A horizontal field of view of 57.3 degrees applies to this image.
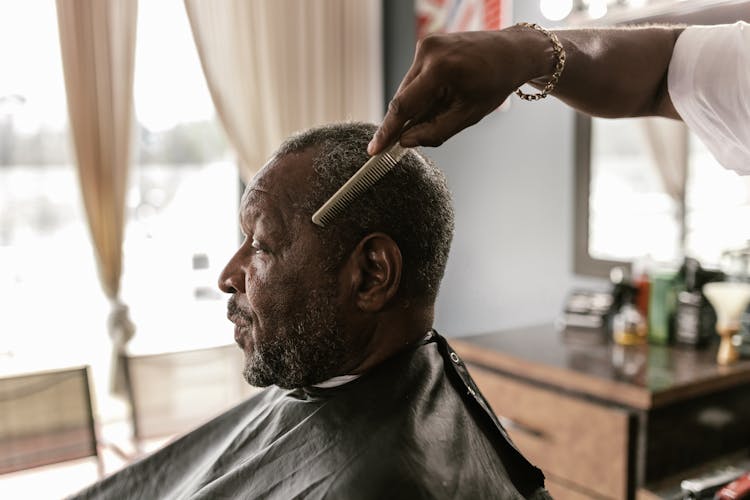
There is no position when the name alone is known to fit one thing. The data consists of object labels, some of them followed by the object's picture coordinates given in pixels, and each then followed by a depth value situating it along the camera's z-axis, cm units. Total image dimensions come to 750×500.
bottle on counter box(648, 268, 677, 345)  216
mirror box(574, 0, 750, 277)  219
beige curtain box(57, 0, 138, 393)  291
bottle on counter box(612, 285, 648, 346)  220
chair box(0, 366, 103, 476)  213
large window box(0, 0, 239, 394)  290
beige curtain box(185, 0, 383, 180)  329
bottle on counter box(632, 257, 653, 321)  225
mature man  103
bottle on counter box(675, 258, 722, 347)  208
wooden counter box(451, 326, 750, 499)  168
